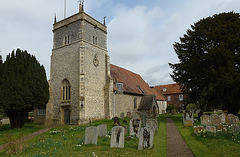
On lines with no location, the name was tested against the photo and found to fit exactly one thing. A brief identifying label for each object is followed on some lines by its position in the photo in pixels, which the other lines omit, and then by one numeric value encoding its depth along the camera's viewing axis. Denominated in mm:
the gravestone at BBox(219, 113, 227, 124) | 17328
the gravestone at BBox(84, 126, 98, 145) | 9477
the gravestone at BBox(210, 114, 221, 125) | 15830
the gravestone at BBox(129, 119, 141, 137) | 12321
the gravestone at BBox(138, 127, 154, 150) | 8656
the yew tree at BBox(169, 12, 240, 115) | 17188
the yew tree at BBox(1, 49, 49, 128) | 16688
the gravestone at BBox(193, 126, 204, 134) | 11880
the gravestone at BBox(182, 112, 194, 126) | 18391
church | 21203
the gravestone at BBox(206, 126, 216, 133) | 11230
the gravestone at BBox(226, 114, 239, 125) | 15641
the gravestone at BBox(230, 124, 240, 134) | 10766
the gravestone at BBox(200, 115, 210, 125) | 16234
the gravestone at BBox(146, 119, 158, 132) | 13361
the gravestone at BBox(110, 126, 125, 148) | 8852
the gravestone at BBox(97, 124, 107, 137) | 11742
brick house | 47500
